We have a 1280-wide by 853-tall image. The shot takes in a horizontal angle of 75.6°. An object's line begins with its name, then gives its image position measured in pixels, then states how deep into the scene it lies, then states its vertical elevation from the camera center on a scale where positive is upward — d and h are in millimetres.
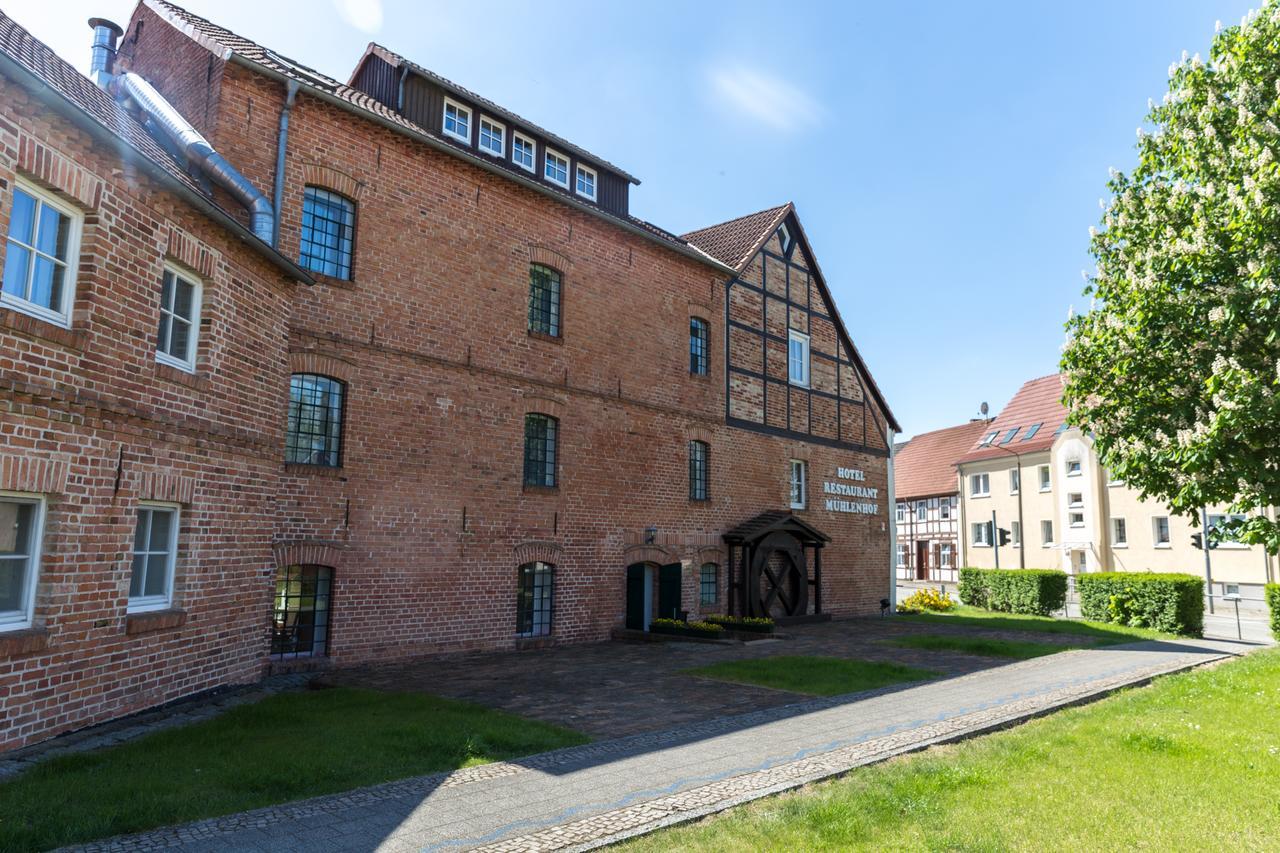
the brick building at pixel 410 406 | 8328 +2100
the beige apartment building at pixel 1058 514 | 30998 +1493
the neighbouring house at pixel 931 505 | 44375 +2244
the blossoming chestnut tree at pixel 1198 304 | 8531 +2777
